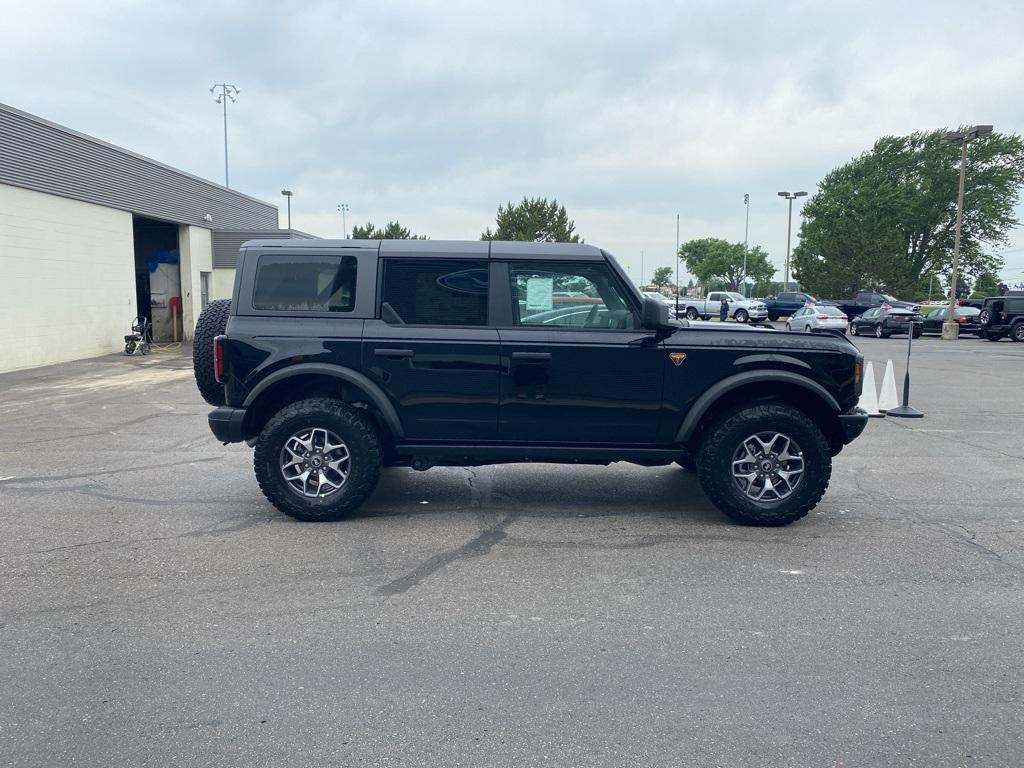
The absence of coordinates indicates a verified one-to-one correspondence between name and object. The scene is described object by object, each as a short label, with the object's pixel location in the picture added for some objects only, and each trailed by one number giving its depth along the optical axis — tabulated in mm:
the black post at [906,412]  10672
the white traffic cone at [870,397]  10922
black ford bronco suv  5430
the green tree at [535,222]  54125
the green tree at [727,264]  135500
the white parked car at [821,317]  33344
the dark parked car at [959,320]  31953
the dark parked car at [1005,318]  28375
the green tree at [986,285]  65625
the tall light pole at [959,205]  26703
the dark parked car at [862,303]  42969
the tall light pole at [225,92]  52075
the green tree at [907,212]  56406
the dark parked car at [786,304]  46781
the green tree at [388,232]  63831
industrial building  16594
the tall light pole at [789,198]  57875
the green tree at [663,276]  152875
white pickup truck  41778
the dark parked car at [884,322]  32156
